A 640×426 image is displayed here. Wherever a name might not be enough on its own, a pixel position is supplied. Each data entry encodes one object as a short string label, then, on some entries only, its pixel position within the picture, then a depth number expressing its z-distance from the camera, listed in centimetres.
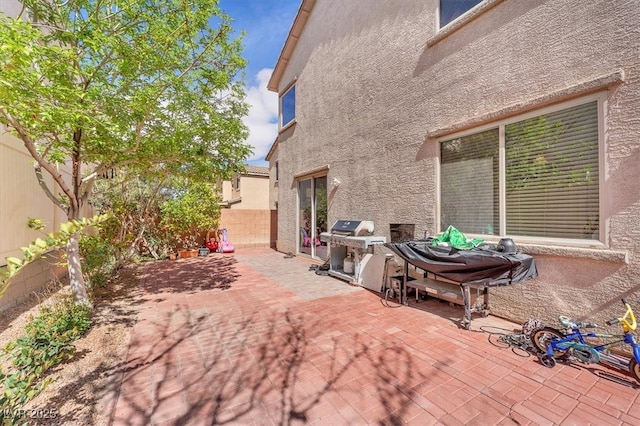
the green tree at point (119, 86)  356
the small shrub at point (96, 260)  646
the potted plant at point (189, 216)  1134
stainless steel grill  675
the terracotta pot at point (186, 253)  1155
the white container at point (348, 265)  770
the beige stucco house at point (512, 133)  366
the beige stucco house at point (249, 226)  1391
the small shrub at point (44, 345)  230
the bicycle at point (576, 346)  312
